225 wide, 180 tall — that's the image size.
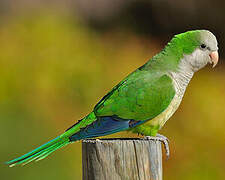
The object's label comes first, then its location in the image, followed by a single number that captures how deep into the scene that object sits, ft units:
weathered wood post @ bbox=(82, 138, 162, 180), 20.49
